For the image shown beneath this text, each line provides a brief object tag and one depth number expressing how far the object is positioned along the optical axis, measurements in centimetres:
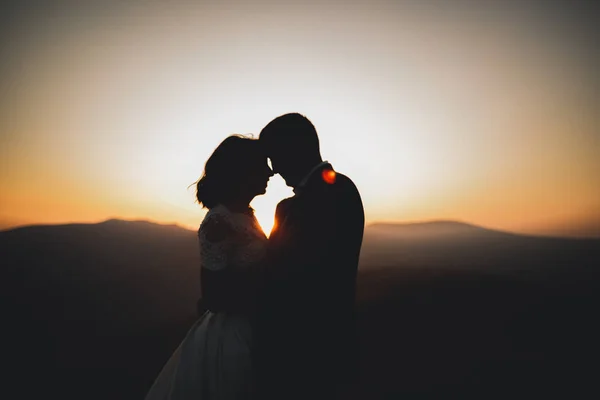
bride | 283
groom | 232
